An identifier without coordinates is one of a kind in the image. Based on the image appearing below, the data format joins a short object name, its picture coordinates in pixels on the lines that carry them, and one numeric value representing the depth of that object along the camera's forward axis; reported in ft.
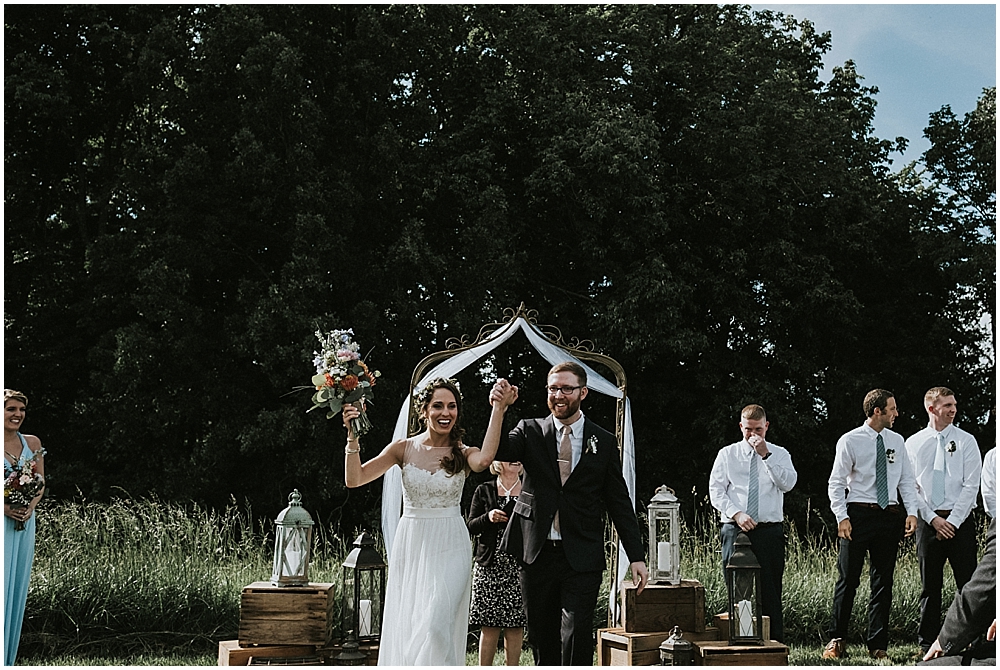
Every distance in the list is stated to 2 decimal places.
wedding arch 22.89
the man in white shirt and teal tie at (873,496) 21.99
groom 15.81
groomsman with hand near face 21.95
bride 16.02
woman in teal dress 19.51
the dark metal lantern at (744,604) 18.17
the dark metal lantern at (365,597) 18.88
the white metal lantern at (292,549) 19.27
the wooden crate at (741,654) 17.81
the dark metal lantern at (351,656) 18.33
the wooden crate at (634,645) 19.03
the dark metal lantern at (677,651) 18.25
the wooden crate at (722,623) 19.30
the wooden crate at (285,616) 18.54
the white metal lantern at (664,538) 20.31
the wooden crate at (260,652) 18.35
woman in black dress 18.65
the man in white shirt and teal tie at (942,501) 22.26
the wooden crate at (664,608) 19.54
